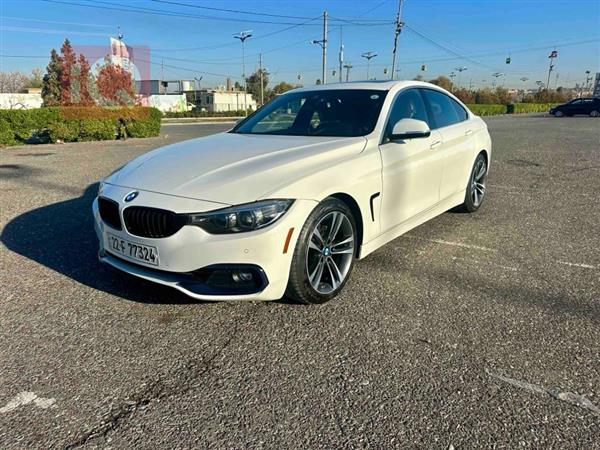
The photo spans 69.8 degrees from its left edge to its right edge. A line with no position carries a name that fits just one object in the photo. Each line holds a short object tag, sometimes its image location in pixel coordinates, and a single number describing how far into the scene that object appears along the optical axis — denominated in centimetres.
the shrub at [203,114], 5746
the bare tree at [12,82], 7750
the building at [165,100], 6474
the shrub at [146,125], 1739
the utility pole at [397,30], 3919
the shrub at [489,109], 5501
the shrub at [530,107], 6055
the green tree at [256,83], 8838
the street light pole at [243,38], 4991
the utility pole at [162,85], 9288
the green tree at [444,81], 7407
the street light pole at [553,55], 7644
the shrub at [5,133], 1403
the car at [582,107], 3588
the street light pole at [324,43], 3769
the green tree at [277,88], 9194
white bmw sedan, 258
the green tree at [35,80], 8762
